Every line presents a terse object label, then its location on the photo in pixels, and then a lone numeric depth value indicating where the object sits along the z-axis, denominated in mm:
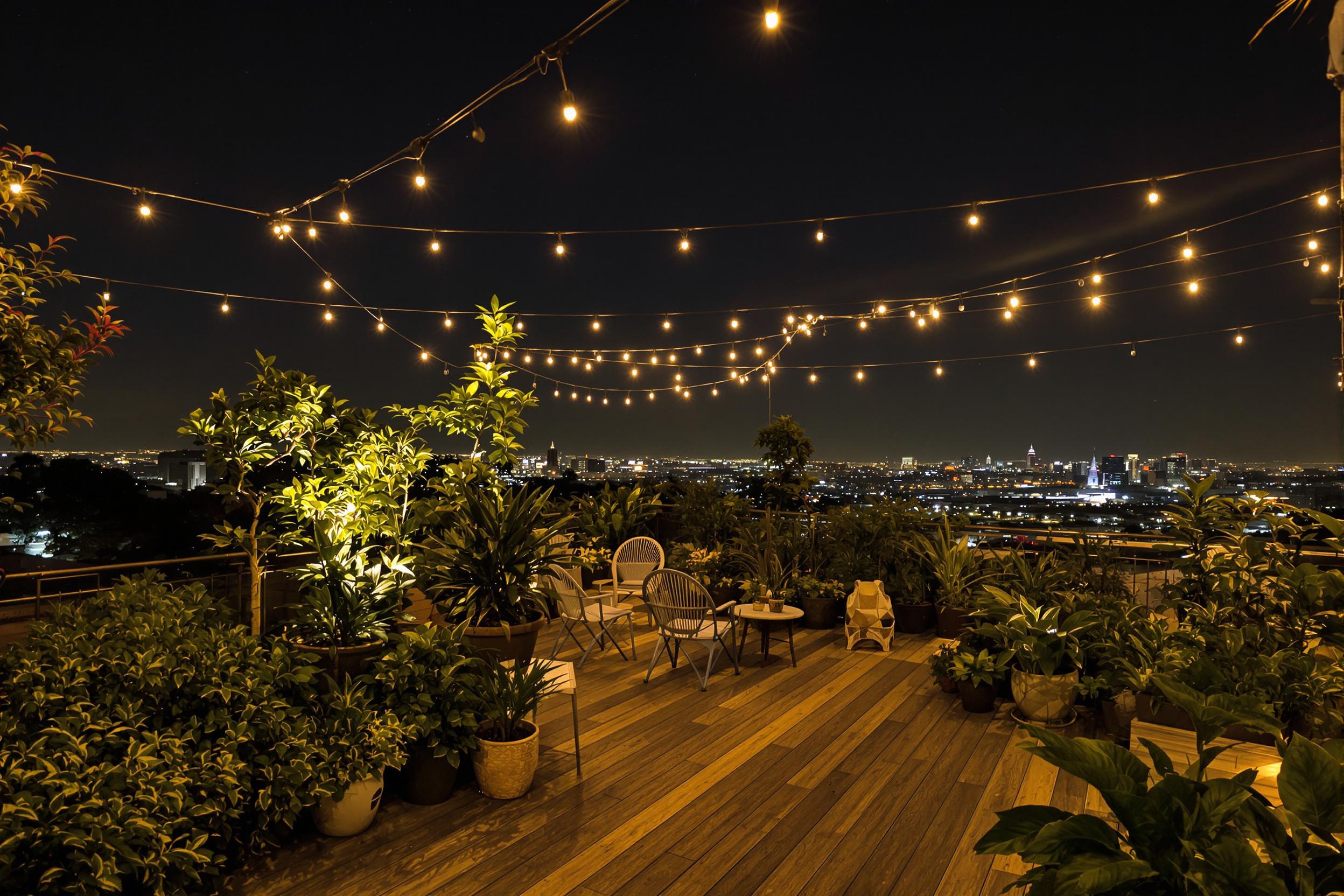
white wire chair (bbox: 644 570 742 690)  4703
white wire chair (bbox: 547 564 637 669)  5027
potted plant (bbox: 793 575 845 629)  6461
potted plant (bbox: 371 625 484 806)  3053
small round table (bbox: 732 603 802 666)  5107
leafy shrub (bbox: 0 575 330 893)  1967
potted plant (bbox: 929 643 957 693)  4609
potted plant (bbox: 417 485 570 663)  3930
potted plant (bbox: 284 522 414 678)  3197
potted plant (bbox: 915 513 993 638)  5977
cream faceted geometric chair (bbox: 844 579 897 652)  5734
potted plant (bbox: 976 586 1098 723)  4066
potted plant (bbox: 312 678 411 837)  2705
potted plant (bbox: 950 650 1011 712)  4277
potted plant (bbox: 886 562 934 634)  6285
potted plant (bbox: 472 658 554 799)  3119
